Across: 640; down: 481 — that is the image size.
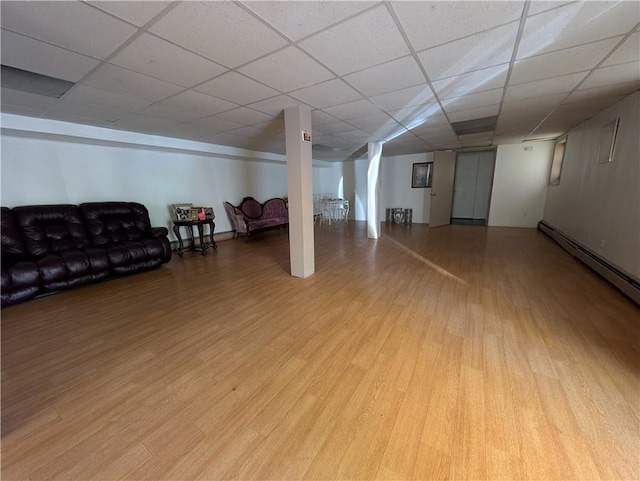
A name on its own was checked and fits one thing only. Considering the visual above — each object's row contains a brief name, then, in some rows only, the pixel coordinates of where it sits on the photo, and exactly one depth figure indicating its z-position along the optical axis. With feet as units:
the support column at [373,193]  19.01
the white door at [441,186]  23.34
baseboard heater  8.52
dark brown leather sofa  9.43
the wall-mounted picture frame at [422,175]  25.08
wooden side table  15.69
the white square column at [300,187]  10.33
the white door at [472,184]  27.07
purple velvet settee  19.38
